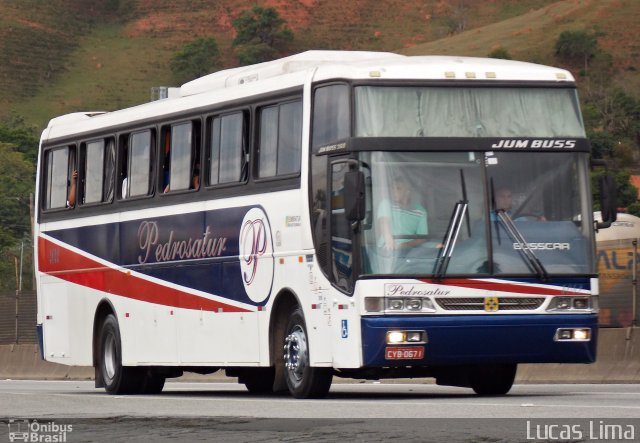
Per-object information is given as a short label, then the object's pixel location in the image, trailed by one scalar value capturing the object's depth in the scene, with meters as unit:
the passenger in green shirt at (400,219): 17.66
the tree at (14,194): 113.06
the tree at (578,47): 175.38
